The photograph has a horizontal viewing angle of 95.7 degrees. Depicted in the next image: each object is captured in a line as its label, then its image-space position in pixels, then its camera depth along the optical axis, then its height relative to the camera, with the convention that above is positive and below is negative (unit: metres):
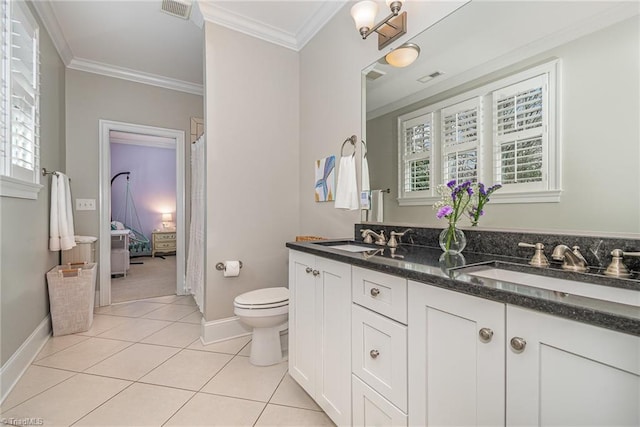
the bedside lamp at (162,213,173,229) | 6.88 -0.14
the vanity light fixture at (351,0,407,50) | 1.68 +1.13
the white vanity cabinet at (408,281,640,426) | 0.56 -0.36
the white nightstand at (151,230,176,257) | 6.33 -0.65
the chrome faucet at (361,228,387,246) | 1.75 -0.15
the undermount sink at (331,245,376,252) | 1.66 -0.21
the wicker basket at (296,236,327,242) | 2.30 -0.21
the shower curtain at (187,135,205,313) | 2.66 -0.18
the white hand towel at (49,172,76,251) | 2.46 -0.07
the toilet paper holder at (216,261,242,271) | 2.37 -0.44
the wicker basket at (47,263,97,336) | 2.41 -0.74
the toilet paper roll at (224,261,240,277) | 2.36 -0.46
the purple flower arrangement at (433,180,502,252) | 1.22 +0.04
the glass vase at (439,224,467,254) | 1.22 -0.11
